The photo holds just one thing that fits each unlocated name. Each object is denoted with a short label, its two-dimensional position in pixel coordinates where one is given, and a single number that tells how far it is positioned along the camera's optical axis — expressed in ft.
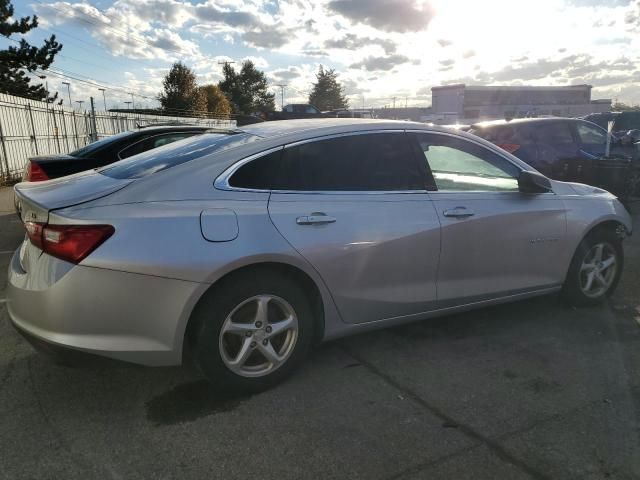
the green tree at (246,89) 292.81
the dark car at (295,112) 92.25
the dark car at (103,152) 20.56
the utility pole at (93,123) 63.46
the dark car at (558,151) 25.95
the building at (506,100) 205.05
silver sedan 8.73
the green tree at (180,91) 202.80
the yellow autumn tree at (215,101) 232.53
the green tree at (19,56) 84.48
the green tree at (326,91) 284.82
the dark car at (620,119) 52.85
